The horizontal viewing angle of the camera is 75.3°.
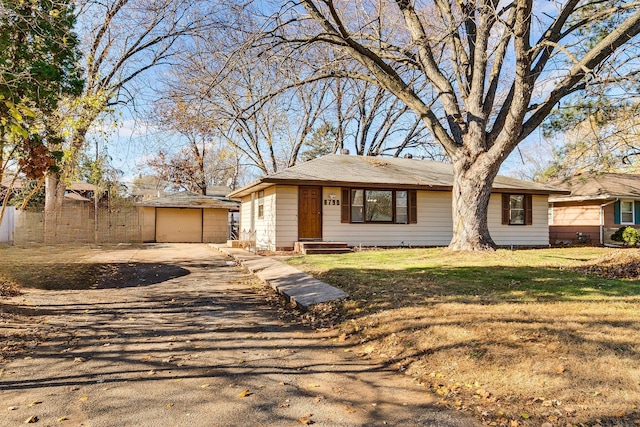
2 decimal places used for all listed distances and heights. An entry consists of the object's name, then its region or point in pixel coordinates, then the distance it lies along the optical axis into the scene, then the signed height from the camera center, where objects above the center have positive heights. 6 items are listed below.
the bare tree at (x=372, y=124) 25.25 +6.72
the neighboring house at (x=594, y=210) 19.64 +0.78
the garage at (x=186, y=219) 24.70 +0.36
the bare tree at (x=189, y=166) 34.33 +5.25
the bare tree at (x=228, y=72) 9.02 +3.78
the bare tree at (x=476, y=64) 8.89 +3.95
